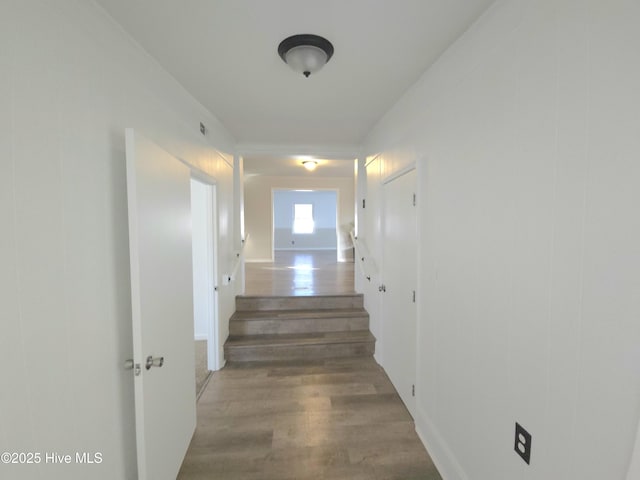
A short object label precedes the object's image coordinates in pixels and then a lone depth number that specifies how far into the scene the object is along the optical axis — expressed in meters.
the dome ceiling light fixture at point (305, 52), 1.48
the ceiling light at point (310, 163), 4.93
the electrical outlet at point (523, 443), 1.07
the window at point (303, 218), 12.18
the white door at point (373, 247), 3.06
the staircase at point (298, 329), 3.20
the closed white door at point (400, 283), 2.22
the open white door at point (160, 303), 1.28
